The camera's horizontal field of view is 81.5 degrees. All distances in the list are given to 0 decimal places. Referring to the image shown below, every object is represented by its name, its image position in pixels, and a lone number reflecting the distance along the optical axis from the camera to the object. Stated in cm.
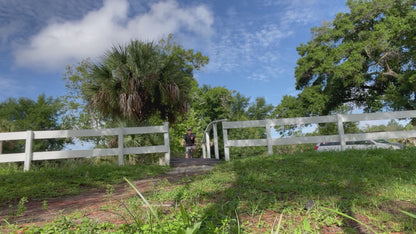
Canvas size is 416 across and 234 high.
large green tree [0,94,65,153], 2561
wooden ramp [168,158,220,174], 635
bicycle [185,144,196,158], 1067
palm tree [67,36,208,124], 955
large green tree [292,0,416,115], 1625
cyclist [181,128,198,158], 1044
